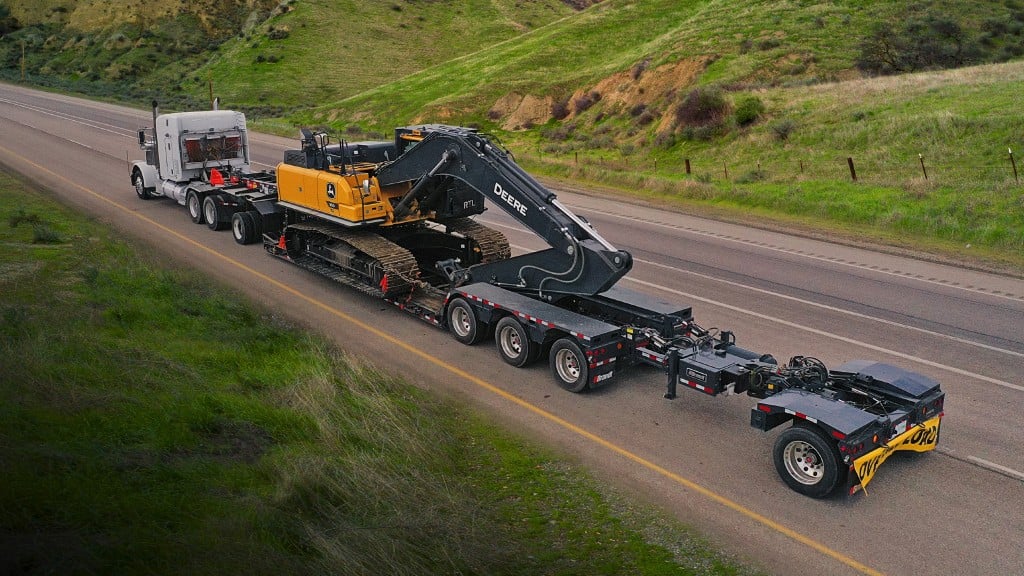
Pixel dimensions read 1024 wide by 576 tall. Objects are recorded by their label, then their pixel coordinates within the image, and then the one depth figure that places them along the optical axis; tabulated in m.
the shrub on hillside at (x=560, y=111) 46.97
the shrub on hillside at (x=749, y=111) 34.47
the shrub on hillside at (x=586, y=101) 45.97
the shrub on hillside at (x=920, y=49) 40.88
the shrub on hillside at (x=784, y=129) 32.31
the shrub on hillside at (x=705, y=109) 35.62
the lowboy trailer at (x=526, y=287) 9.62
